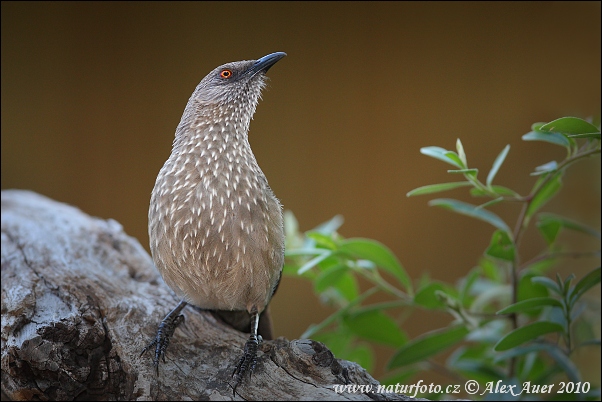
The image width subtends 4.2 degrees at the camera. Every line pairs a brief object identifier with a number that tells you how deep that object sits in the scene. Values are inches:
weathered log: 165.0
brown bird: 166.1
